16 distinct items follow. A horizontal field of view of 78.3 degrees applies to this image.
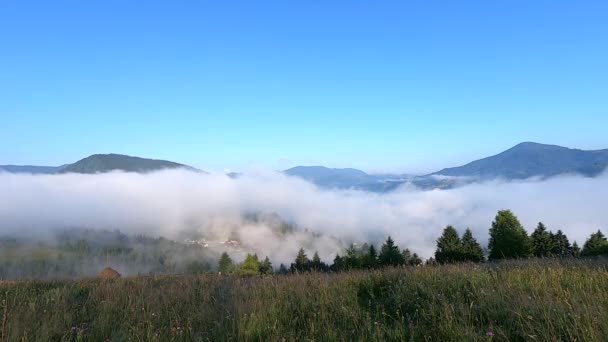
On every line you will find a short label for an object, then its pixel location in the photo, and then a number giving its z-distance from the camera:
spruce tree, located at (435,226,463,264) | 36.53
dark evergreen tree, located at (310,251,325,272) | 45.67
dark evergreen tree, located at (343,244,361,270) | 41.64
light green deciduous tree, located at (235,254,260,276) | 59.83
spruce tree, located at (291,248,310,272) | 47.42
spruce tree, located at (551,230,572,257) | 35.13
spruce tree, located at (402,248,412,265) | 44.50
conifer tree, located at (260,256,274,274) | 58.83
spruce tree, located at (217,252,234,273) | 77.28
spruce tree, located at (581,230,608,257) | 29.01
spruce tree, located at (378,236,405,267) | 38.88
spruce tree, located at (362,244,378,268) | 40.75
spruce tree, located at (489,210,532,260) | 34.01
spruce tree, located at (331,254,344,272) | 41.86
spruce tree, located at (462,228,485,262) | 36.03
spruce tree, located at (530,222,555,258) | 35.81
